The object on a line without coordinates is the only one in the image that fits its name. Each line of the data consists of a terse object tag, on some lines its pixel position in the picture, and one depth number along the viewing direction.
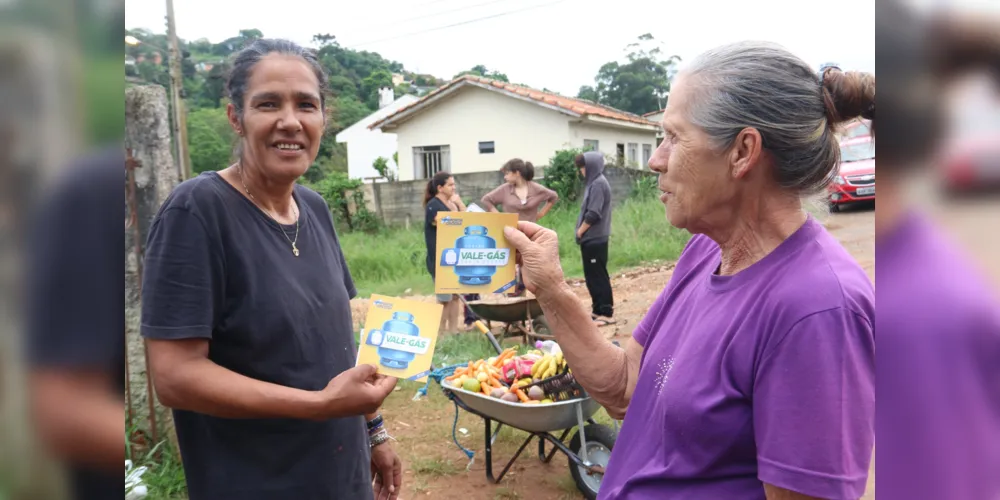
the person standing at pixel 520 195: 7.63
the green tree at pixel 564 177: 15.43
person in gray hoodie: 7.46
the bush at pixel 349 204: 15.95
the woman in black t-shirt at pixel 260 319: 1.44
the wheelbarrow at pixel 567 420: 3.65
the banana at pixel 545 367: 3.99
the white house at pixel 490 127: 18.98
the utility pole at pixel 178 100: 5.55
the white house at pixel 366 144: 32.94
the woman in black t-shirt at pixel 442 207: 6.96
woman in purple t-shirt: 1.10
